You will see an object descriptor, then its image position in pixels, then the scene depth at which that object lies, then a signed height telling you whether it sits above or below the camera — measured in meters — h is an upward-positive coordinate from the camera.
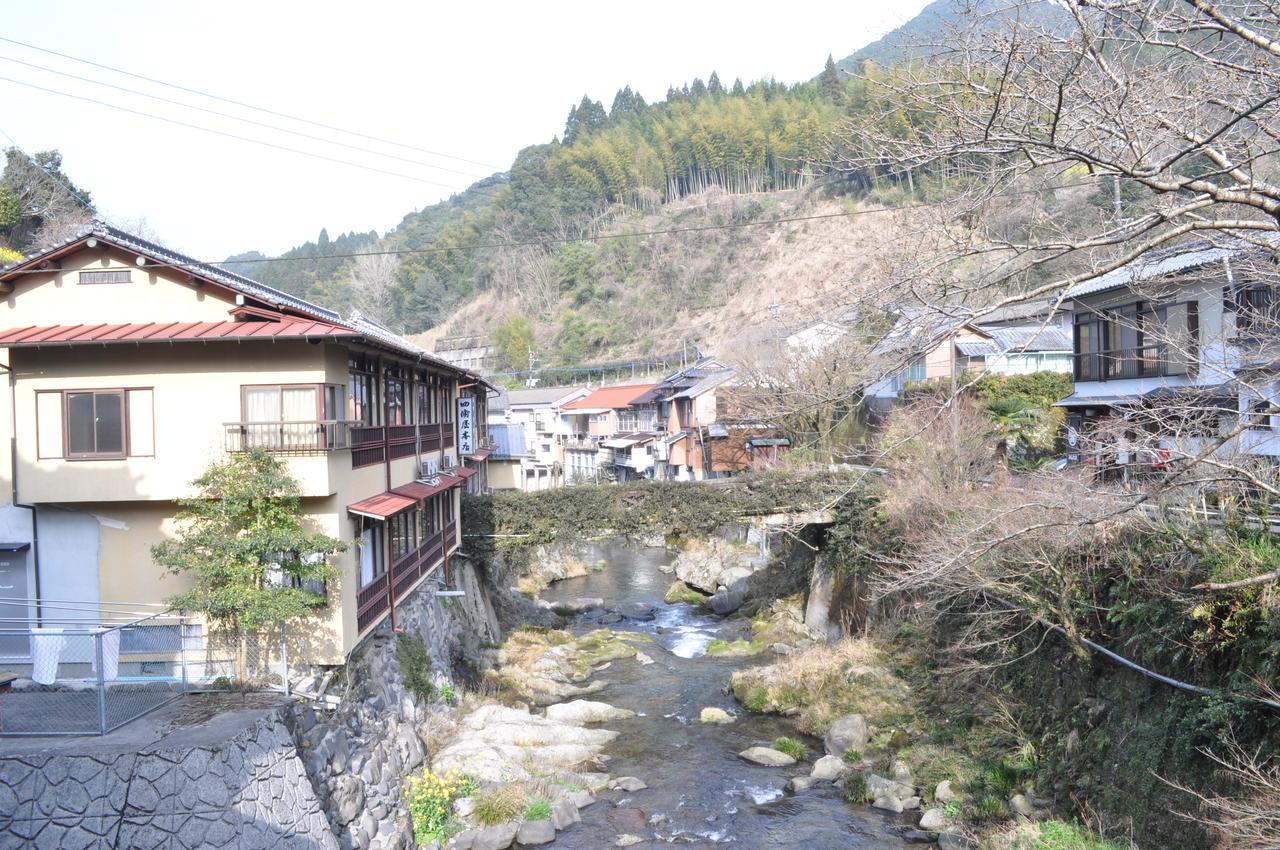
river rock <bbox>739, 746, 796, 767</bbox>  16.84 -6.93
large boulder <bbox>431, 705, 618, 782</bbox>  15.15 -6.35
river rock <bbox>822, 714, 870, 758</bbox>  16.88 -6.60
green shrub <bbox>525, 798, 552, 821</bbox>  14.07 -6.59
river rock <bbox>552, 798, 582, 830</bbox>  14.16 -6.74
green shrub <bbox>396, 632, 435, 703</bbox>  16.64 -4.98
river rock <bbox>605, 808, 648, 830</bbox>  14.30 -6.93
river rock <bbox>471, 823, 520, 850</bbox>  13.38 -6.69
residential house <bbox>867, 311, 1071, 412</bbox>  28.52 +1.64
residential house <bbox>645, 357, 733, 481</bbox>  38.31 -0.13
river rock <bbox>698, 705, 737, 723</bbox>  19.33 -6.98
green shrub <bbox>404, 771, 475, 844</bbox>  13.36 -6.26
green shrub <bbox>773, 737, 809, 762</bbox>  17.05 -6.88
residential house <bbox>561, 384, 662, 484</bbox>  44.44 -1.07
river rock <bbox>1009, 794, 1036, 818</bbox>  12.78 -6.13
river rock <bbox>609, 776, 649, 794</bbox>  15.76 -6.94
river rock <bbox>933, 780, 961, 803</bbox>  13.98 -6.43
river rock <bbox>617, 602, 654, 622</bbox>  30.39 -7.26
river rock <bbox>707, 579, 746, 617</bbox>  30.58 -6.84
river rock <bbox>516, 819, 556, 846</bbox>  13.64 -6.75
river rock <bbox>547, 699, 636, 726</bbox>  19.16 -6.84
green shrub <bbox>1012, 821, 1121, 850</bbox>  11.35 -5.95
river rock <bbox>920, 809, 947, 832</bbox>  13.41 -6.61
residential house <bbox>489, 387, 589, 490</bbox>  50.72 -0.15
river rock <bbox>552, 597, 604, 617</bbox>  30.78 -7.09
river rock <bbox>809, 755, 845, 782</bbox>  15.89 -6.81
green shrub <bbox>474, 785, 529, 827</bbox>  13.87 -6.45
